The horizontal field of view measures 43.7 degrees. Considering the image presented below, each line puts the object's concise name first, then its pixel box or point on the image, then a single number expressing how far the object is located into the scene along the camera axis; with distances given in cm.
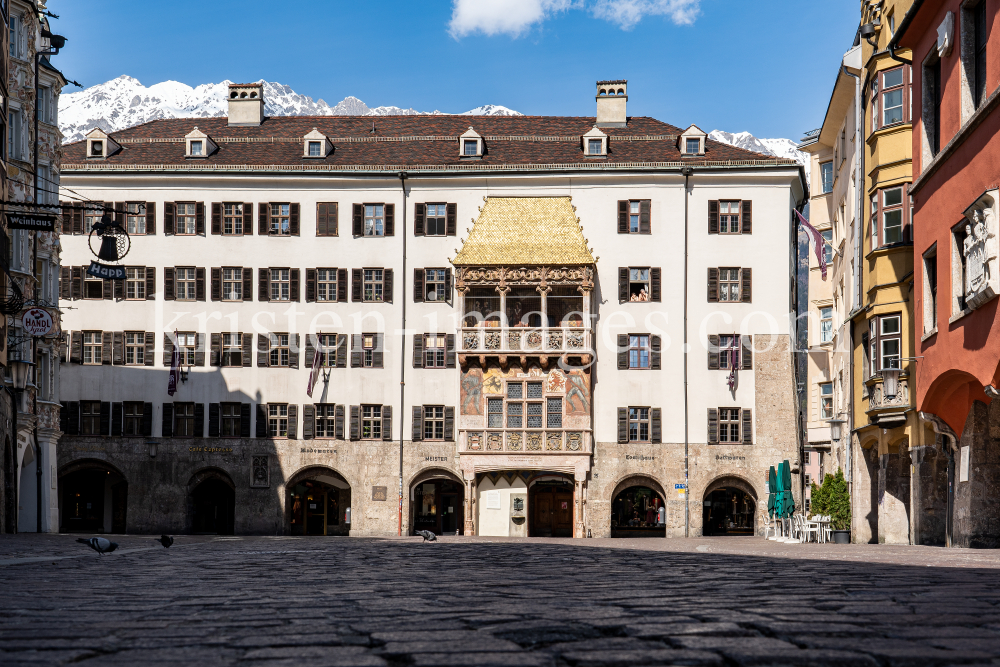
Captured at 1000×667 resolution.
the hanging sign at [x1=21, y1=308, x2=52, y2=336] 3375
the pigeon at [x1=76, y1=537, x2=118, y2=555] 2150
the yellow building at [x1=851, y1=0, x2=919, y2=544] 3177
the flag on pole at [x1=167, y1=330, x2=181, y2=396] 5212
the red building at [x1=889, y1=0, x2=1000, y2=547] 2138
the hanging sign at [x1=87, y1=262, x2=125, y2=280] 3800
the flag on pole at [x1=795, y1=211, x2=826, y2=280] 4325
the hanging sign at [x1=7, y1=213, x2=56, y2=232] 2946
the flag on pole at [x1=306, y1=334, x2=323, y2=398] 5175
